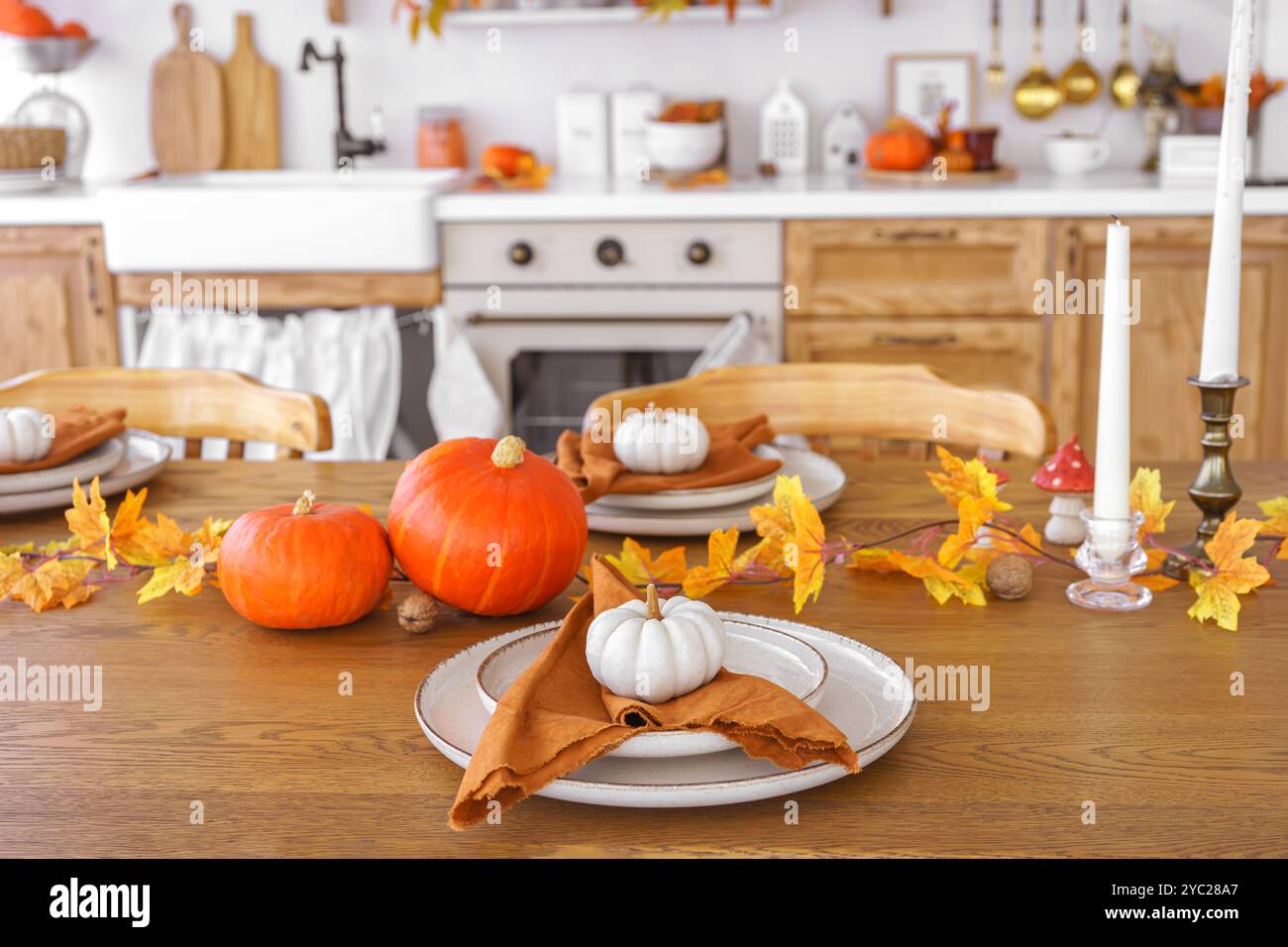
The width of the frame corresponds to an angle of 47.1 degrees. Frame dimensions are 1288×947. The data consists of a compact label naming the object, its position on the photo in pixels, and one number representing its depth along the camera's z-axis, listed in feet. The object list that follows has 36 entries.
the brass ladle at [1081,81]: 10.57
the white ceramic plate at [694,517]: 3.76
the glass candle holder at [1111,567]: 3.19
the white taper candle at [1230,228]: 3.11
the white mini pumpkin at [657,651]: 2.43
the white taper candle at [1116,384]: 2.93
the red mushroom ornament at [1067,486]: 3.62
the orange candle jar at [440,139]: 10.88
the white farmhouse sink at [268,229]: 9.25
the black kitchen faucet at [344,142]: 10.70
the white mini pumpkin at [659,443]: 3.94
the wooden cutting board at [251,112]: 11.14
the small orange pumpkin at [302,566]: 3.04
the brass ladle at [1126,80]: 10.52
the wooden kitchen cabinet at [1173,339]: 9.07
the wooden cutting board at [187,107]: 11.10
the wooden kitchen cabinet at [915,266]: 9.14
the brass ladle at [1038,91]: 10.64
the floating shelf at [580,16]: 10.37
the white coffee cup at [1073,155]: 10.07
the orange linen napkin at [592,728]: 2.20
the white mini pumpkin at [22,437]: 4.09
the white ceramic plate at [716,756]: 2.21
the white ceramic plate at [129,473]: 4.05
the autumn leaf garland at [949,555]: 3.14
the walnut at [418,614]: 3.10
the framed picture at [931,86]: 10.73
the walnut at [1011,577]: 3.25
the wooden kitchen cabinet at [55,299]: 9.68
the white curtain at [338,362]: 9.48
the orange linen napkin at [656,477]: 3.82
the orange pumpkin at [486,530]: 3.09
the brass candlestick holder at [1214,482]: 3.35
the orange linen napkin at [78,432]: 4.20
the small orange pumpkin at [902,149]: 9.89
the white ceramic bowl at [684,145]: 10.11
